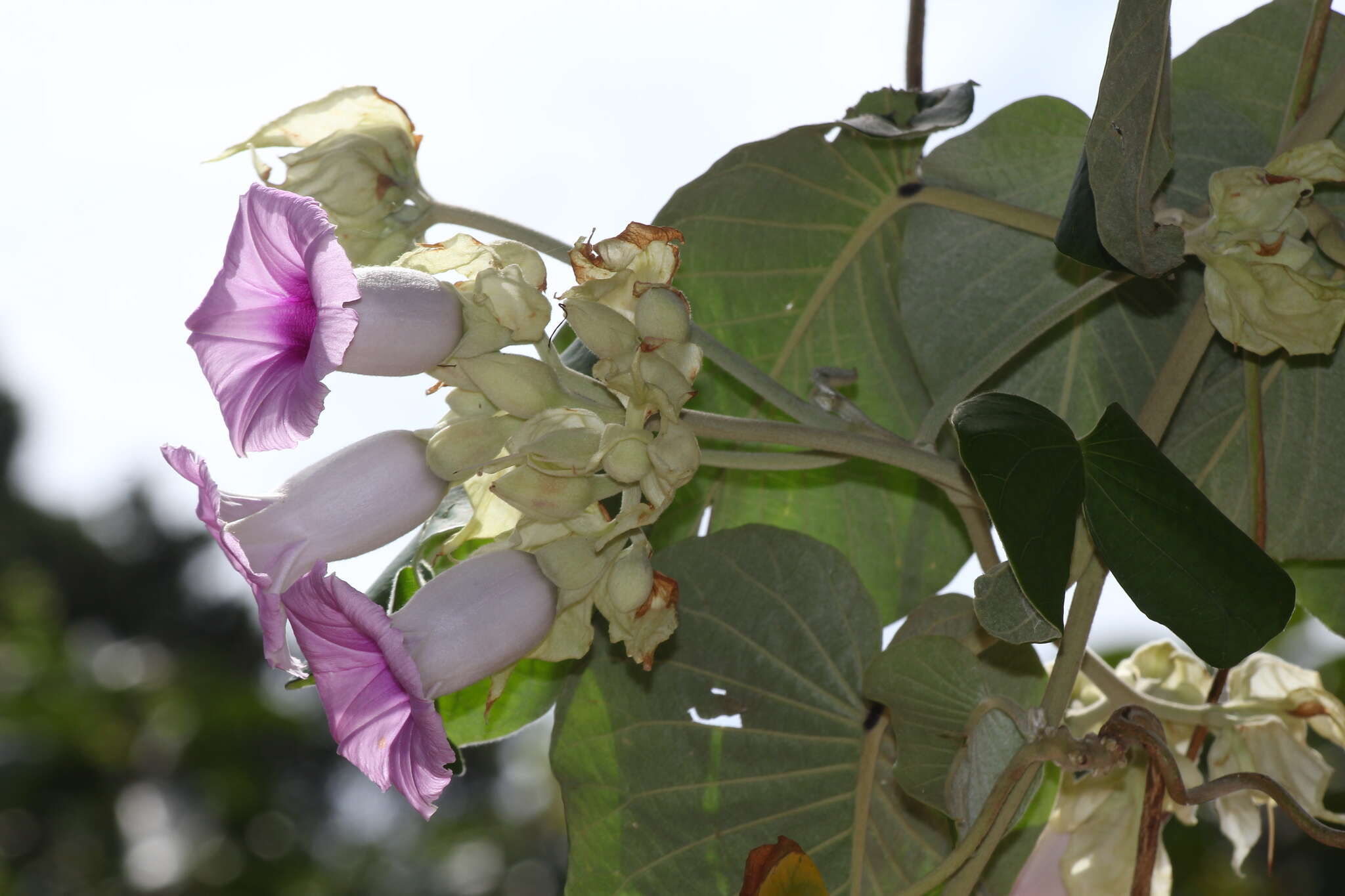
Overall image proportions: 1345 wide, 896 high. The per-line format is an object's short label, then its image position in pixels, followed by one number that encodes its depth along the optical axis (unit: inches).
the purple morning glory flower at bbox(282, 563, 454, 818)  47.4
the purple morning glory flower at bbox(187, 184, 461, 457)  47.5
